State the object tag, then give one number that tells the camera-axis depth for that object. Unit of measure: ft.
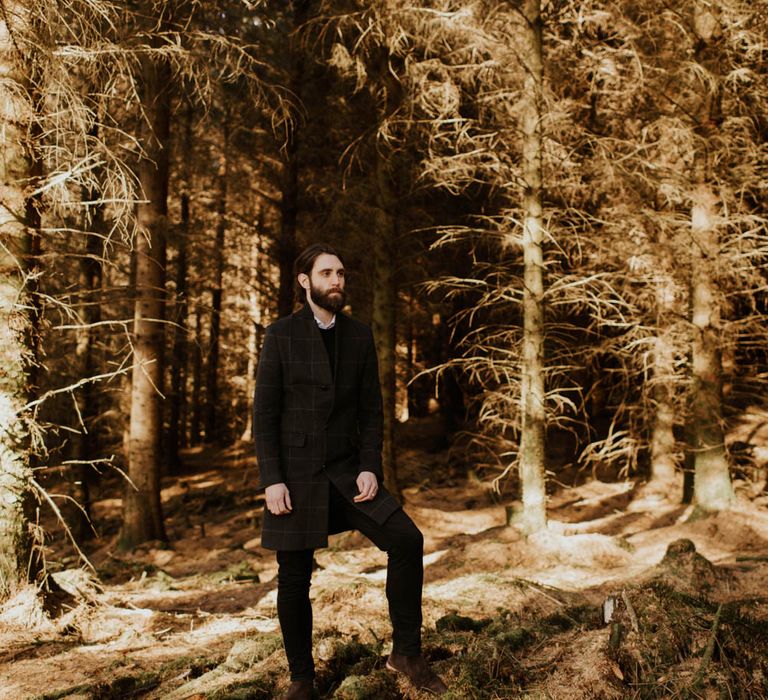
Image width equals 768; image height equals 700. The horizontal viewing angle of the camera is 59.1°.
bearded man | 11.77
